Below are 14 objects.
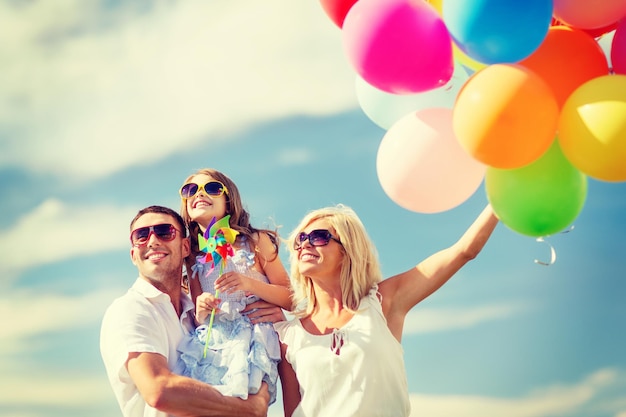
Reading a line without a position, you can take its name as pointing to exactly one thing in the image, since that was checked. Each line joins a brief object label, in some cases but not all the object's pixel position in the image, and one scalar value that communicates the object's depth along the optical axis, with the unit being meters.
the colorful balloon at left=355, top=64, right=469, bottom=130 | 4.74
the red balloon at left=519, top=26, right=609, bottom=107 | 4.23
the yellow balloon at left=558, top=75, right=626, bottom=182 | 3.91
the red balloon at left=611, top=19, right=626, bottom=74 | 4.43
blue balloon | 3.92
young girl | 5.24
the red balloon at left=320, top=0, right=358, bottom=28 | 4.69
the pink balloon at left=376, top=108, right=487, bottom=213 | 4.36
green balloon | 4.16
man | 4.99
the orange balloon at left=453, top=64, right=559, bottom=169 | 3.93
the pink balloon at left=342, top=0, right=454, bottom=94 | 4.15
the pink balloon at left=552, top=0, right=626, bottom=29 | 4.27
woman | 5.07
